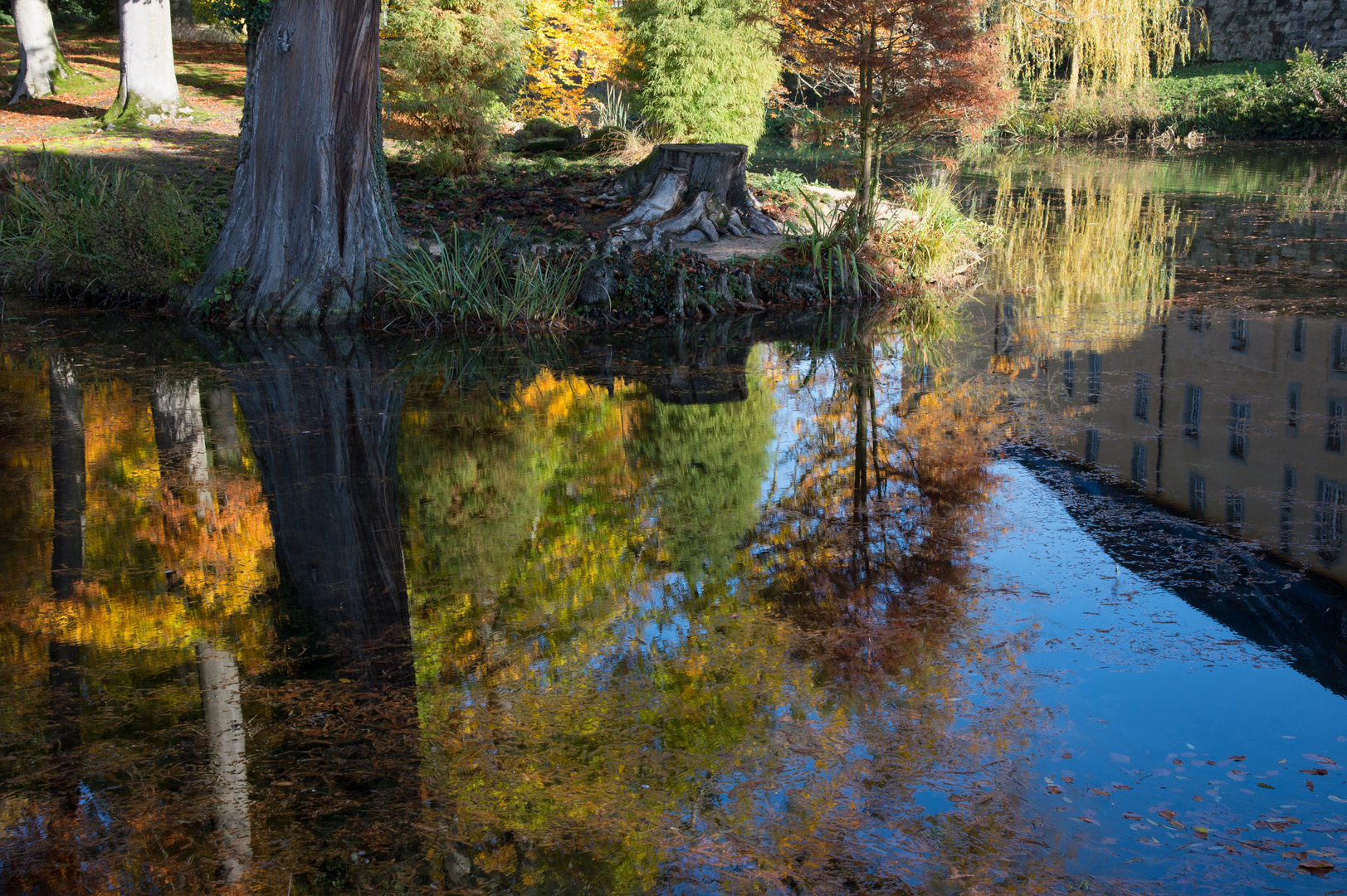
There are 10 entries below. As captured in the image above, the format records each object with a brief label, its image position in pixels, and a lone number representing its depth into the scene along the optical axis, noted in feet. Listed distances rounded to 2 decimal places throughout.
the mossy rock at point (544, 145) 70.49
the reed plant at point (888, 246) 40.45
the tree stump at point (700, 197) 44.62
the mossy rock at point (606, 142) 67.67
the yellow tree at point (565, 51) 69.56
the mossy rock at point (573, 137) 70.81
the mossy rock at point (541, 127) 72.79
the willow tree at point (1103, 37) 82.33
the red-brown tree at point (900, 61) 40.63
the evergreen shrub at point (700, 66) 61.87
